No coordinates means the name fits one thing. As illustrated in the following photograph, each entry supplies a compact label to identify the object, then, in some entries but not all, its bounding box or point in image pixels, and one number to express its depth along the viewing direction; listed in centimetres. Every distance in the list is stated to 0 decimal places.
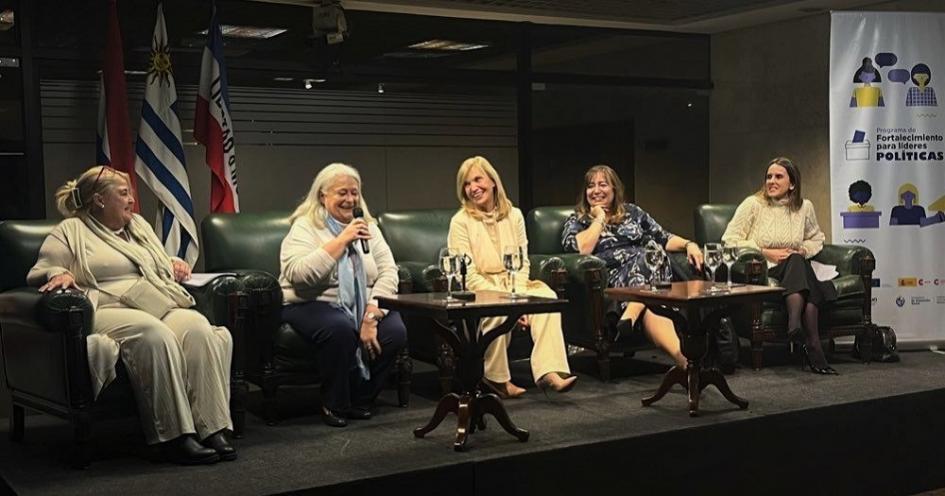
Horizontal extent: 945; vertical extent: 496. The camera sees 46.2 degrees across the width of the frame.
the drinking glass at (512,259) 447
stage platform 379
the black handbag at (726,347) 562
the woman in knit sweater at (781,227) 576
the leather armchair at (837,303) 570
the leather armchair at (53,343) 385
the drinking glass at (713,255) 488
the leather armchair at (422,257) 507
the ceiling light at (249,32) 633
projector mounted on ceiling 631
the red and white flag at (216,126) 588
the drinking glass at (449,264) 437
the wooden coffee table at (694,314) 458
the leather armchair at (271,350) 450
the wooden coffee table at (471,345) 411
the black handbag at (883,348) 593
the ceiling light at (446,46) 705
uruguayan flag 568
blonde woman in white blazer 500
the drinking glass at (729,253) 491
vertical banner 629
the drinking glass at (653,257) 504
